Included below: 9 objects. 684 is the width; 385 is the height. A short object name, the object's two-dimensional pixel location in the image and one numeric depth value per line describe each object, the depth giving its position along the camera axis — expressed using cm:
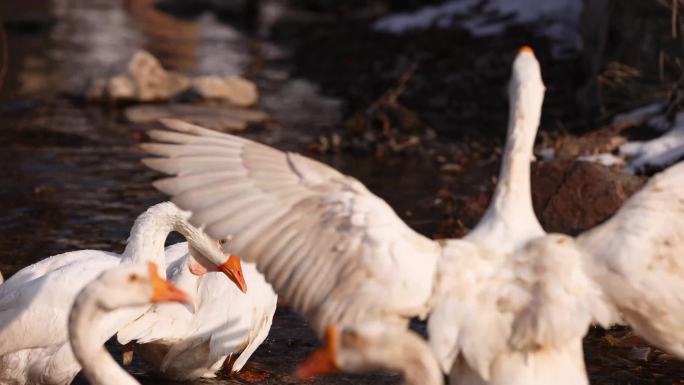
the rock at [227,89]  2802
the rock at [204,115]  2555
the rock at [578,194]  1591
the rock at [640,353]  1341
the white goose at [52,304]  1148
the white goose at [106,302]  922
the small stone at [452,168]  2216
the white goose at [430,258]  911
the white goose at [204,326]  1205
